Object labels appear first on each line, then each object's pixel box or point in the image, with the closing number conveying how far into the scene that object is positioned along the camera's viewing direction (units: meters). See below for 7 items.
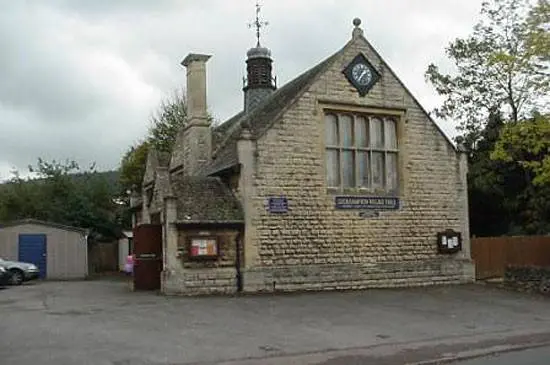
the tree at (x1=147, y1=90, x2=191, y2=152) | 49.47
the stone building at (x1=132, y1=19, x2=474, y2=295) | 21.88
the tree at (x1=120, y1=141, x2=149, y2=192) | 48.78
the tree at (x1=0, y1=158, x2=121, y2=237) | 40.56
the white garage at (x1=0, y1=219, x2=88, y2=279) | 34.28
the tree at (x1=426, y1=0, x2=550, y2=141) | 28.85
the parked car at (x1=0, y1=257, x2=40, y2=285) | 29.08
